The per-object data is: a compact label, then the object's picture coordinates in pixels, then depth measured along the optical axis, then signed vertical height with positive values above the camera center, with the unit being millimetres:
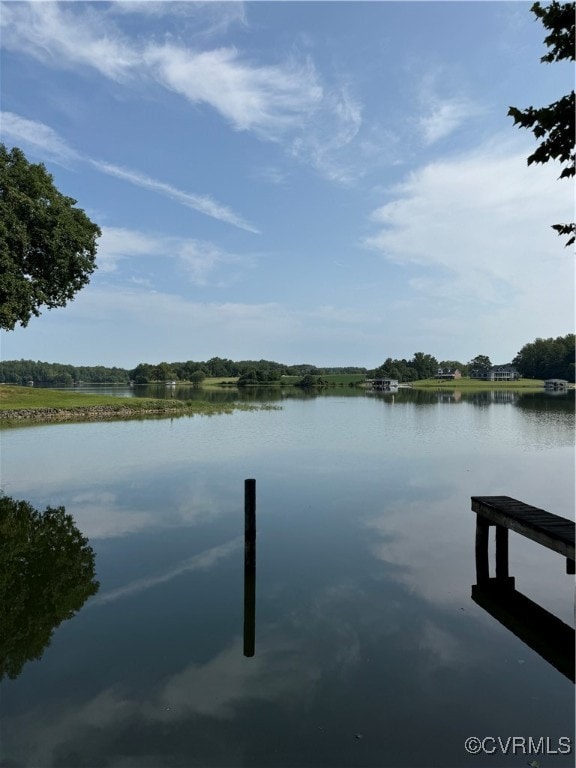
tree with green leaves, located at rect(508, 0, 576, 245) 6309 +3462
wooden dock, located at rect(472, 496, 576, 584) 9352 -3028
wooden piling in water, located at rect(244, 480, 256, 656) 10643 -3439
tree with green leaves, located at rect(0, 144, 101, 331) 30531 +9425
